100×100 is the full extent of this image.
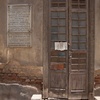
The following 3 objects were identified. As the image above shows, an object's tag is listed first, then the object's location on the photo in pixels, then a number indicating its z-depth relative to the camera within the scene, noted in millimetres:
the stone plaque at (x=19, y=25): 6504
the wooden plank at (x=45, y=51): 6496
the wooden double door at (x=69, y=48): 6480
